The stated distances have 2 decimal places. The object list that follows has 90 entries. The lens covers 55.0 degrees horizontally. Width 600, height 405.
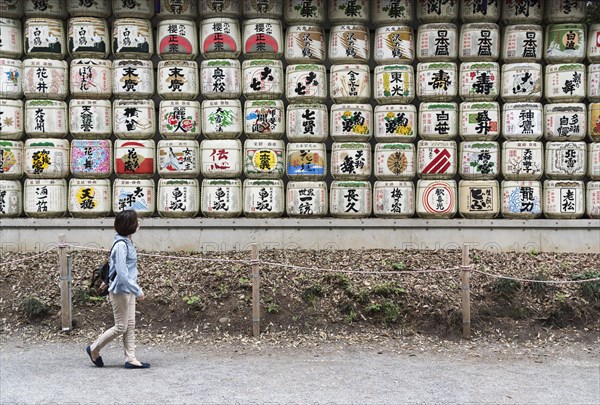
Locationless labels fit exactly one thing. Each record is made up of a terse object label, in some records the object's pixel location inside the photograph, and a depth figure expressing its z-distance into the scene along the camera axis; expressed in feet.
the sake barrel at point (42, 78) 28.45
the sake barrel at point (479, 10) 28.76
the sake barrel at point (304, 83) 28.76
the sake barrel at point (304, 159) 28.86
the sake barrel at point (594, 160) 28.68
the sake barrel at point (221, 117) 28.76
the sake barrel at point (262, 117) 28.84
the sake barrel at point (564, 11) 28.66
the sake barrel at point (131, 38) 28.60
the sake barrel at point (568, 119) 28.60
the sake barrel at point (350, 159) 28.89
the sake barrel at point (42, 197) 28.60
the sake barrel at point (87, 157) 28.78
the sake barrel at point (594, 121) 28.63
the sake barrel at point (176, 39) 28.66
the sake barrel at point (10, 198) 28.63
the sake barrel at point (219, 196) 28.81
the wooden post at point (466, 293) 22.06
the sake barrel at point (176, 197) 28.78
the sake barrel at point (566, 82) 28.60
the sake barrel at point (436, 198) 29.01
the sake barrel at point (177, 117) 28.73
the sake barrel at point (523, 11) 28.73
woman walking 17.74
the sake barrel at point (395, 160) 28.84
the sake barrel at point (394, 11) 28.89
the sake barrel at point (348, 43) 28.86
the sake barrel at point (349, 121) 28.76
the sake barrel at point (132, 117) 28.68
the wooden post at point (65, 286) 22.13
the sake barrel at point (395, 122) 28.78
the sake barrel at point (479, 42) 28.60
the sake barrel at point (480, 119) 28.58
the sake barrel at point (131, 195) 28.81
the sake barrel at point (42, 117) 28.60
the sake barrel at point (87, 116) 28.68
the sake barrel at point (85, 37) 28.60
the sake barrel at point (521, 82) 28.60
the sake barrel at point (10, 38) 28.53
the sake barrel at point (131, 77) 28.66
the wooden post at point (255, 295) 21.83
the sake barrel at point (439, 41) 28.71
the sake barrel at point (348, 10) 28.86
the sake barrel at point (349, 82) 28.81
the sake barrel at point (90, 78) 28.63
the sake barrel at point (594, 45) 28.86
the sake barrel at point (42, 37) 28.50
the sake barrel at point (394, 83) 28.73
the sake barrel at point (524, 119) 28.60
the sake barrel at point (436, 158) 28.78
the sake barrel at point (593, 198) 28.86
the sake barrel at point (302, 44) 28.91
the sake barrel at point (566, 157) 28.71
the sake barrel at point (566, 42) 28.76
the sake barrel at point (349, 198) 29.01
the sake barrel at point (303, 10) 28.87
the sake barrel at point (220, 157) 28.76
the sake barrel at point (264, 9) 28.94
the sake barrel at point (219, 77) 28.76
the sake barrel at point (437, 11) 28.73
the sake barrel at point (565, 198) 28.86
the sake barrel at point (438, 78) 28.60
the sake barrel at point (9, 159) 28.58
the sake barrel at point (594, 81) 28.73
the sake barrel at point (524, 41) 28.68
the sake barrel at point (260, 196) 28.86
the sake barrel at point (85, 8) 28.73
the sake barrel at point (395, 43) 28.86
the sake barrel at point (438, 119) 28.66
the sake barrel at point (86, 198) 28.78
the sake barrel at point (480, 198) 28.89
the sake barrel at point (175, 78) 28.66
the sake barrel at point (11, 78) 28.43
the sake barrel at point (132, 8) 28.66
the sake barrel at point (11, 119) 28.45
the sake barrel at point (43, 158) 28.58
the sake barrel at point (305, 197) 28.96
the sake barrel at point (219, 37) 28.78
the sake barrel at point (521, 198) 28.84
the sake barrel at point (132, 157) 28.76
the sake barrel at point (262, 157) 28.86
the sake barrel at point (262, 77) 28.76
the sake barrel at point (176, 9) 28.91
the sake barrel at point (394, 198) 29.01
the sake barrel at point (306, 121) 28.71
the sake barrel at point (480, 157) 28.71
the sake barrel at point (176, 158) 28.76
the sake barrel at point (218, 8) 28.84
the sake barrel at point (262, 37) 28.81
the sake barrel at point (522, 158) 28.66
